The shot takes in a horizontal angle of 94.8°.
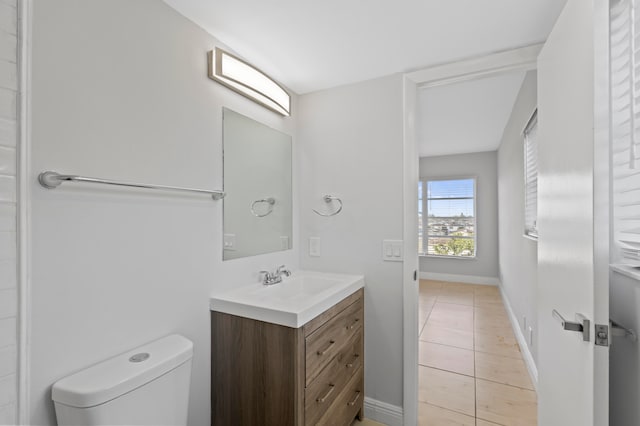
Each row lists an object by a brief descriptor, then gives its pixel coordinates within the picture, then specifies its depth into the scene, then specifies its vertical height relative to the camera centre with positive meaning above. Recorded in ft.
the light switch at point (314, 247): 7.09 -0.83
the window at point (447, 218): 17.83 -0.30
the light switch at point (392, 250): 6.17 -0.79
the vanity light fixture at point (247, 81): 4.88 +2.43
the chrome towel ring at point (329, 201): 6.82 +0.28
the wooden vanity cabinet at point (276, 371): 4.21 -2.45
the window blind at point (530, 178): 8.01 +1.02
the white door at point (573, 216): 2.86 -0.03
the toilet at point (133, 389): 2.88 -1.88
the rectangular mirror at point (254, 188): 5.41 +0.51
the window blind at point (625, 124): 2.95 +0.93
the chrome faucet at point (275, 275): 5.88 -1.30
